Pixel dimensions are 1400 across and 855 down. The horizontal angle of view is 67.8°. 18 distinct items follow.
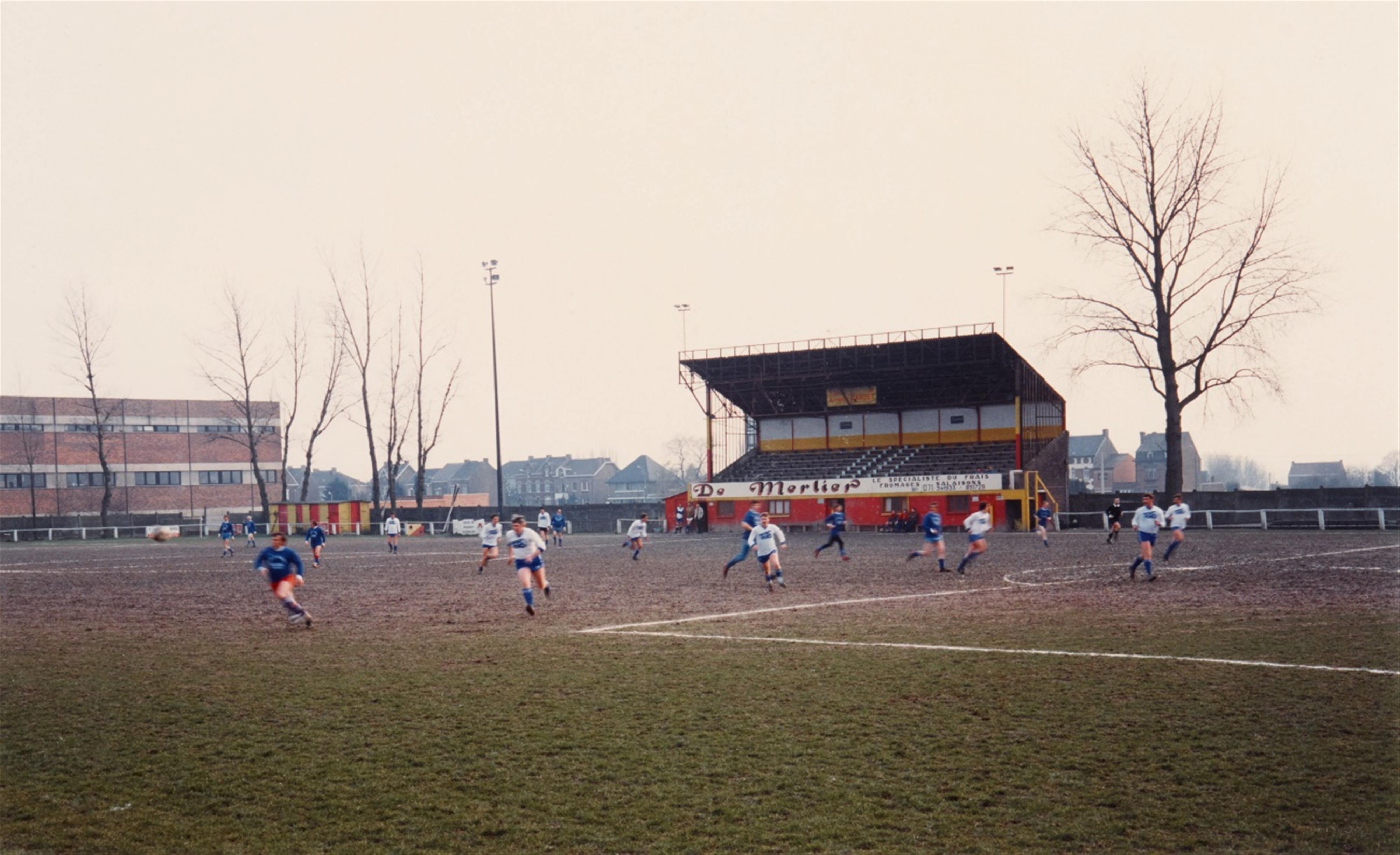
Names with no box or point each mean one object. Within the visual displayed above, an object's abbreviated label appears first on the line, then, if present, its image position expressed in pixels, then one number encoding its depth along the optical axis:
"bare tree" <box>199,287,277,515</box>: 71.31
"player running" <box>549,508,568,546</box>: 44.75
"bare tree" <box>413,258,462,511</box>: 73.12
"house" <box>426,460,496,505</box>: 157.12
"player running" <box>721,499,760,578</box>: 23.47
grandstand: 54.81
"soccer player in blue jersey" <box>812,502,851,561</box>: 30.52
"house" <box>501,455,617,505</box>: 161.00
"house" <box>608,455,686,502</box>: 154.38
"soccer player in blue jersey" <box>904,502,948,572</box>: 26.12
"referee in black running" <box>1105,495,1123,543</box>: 36.72
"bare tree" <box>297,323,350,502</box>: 72.94
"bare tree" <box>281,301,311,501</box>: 72.62
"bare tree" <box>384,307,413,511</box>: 73.75
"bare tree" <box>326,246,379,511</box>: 72.19
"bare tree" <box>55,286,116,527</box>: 70.50
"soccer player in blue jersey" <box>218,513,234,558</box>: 40.06
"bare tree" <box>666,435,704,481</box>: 168.88
